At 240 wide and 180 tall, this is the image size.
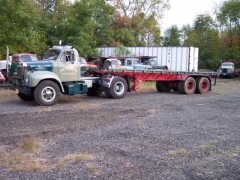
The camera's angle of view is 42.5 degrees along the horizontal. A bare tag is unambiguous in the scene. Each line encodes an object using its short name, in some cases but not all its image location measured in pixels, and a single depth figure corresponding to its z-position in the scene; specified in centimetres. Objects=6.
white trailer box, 2628
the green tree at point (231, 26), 3893
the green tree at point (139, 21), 3856
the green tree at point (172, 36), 5559
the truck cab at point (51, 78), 1138
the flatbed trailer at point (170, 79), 1428
